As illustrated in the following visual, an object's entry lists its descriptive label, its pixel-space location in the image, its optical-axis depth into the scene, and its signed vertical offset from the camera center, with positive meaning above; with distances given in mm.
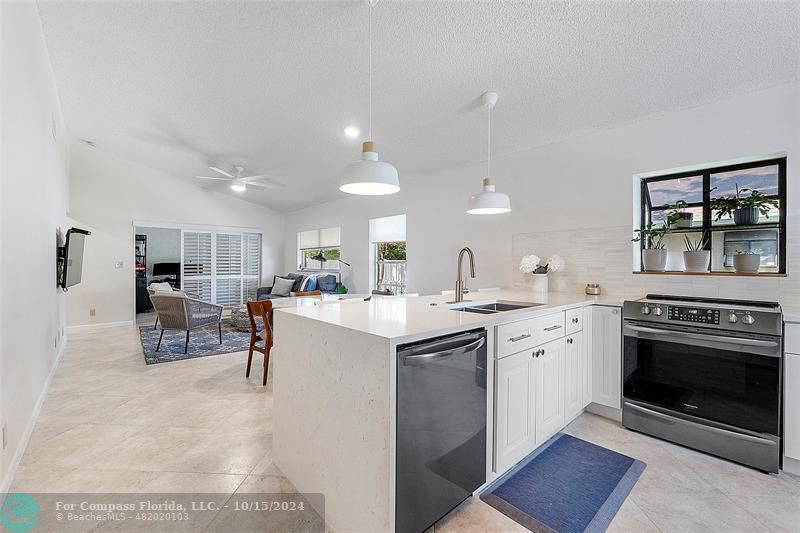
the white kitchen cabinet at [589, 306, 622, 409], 2588 -677
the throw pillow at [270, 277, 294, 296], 7109 -479
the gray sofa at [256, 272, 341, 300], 6629 -365
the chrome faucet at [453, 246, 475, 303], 2502 -186
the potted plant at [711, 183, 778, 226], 2496 +468
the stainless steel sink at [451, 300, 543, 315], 2406 -305
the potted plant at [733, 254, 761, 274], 2457 +38
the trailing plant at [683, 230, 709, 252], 2795 +207
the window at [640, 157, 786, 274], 2484 +470
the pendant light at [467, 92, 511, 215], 2502 +469
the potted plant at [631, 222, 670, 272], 2877 +182
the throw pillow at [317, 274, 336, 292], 6625 -361
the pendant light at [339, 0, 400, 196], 1788 +479
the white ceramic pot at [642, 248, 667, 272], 2875 +71
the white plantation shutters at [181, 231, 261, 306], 7246 -54
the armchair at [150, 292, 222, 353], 4480 -639
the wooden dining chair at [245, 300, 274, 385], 3281 -497
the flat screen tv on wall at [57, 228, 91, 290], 3766 +54
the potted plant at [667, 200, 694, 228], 2816 +408
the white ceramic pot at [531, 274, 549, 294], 3311 -172
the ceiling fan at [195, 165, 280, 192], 5227 +1291
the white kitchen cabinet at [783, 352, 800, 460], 1953 -784
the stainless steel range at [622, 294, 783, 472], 1990 -683
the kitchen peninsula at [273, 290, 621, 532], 1339 -579
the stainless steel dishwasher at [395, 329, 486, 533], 1355 -696
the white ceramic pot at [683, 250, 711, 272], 2699 +62
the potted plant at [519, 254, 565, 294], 3311 -8
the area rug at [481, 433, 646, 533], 1668 -1219
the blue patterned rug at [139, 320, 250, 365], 4363 -1161
